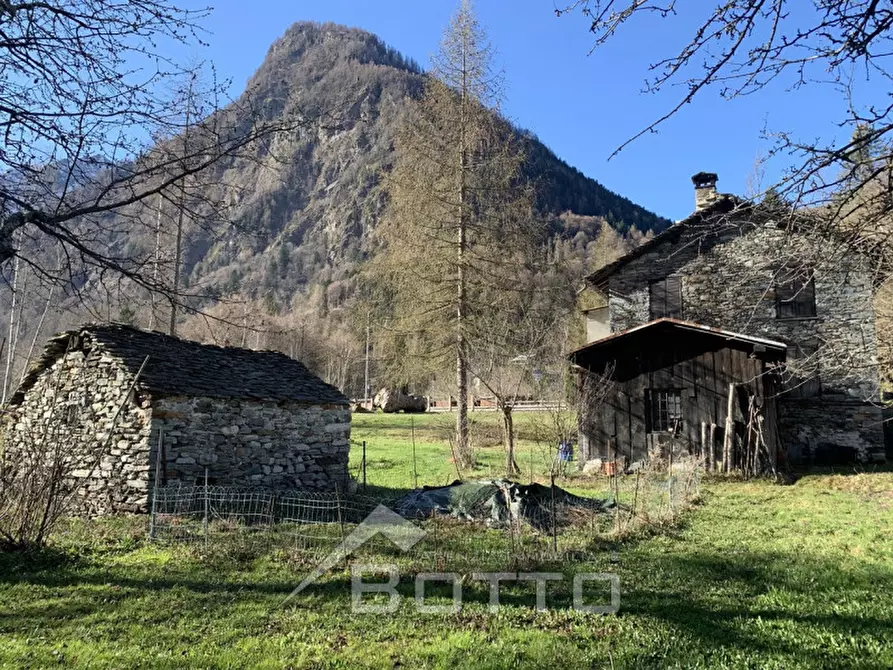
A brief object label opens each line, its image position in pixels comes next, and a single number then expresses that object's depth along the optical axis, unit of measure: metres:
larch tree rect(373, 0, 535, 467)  19.39
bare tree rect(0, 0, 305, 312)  4.67
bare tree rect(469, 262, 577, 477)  17.92
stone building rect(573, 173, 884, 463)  15.98
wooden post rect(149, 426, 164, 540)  7.90
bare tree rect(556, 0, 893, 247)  2.86
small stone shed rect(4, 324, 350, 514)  10.05
